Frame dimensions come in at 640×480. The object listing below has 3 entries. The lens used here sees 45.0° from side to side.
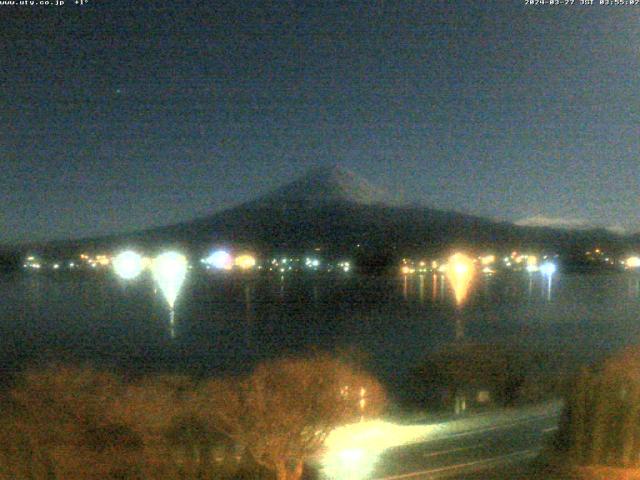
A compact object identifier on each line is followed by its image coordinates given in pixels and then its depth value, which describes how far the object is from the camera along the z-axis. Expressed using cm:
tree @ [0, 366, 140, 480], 523
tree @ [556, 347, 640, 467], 642
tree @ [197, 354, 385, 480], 582
